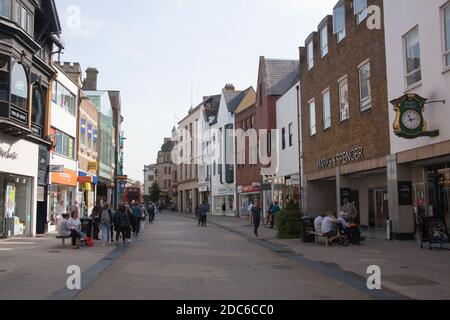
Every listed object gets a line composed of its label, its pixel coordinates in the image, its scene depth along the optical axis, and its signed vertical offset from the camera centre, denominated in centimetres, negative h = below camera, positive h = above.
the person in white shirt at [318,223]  2006 -63
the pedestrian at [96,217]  2228 -37
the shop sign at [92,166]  3935 +319
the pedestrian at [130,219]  2114 -56
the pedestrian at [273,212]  3105 -33
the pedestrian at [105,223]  2023 -57
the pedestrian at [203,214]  3658 -45
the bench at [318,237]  1938 -118
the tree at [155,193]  11495 +320
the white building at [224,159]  5681 +538
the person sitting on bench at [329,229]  1922 -81
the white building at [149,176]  16475 +1000
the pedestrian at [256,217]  2551 -48
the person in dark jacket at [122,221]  2058 -51
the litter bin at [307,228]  2077 -84
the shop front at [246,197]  4769 +92
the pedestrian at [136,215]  2536 -34
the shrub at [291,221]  2273 -61
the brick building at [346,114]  2169 +438
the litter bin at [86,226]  2092 -70
